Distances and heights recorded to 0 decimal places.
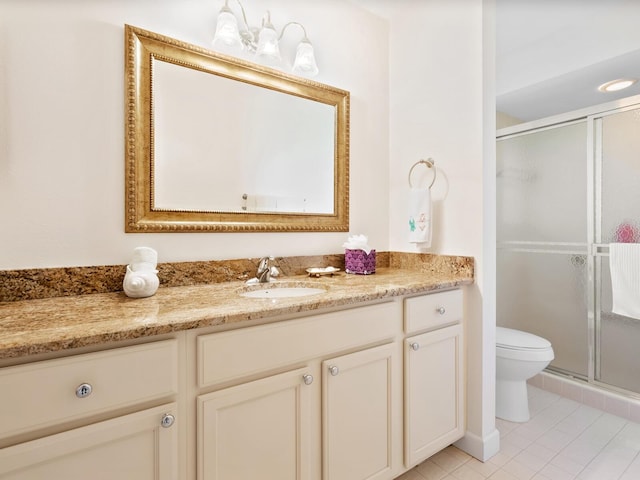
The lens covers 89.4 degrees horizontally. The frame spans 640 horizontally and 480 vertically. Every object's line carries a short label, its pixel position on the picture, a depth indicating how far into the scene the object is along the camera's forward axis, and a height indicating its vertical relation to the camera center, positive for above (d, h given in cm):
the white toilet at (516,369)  183 -75
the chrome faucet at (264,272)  147 -15
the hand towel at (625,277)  185 -23
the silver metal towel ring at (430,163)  181 +42
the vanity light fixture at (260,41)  141 +93
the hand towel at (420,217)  172 +12
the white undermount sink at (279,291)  139 -24
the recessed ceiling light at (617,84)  222 +109
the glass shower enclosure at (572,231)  202 +5
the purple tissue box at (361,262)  170 -12
